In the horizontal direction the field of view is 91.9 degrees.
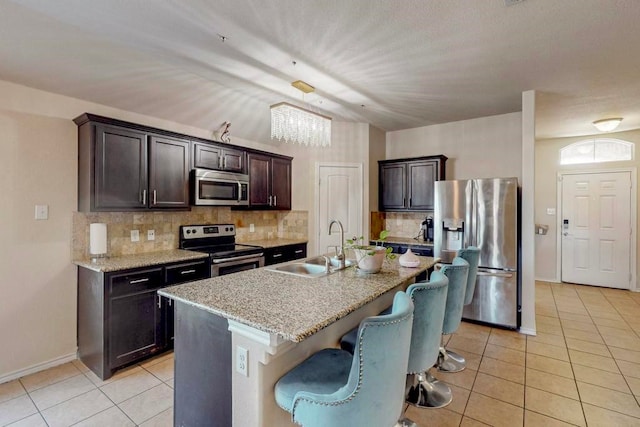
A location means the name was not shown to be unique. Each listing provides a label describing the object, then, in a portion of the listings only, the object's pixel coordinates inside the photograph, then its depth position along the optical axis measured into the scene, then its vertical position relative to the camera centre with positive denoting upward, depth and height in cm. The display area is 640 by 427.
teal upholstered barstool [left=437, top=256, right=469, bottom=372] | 224 -59
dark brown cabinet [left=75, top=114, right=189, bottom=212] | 270 +43
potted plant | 223 -33
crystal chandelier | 266 +80
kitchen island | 134 -60
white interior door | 462 +25
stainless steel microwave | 342 +29
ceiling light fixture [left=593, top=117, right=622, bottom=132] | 430 +126
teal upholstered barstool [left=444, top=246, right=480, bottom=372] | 273 -61
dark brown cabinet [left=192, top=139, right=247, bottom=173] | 349 +67
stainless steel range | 333 -42
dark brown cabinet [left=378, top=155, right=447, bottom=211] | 445 +47
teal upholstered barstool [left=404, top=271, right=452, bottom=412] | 166 -60
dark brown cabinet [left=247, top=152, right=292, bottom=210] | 416 +45
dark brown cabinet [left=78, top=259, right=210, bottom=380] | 251 -89
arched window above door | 509 +105
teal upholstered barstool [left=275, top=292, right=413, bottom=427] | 114 -68
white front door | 506 -27
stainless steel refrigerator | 350 -29
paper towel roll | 281 -23
